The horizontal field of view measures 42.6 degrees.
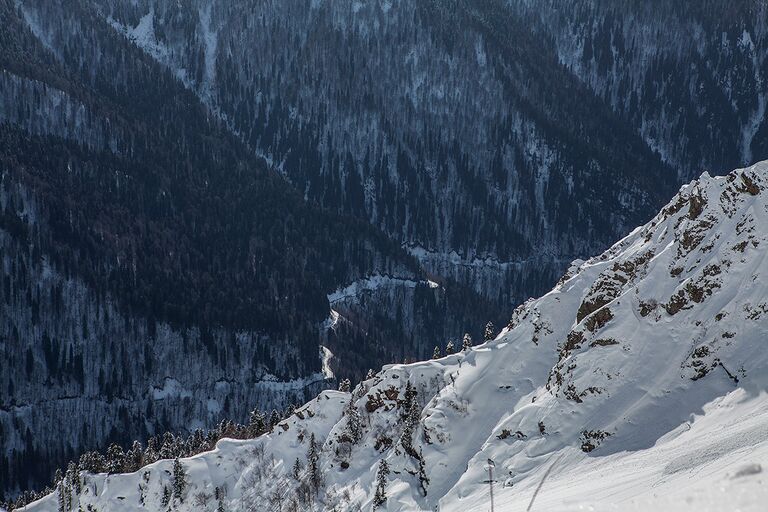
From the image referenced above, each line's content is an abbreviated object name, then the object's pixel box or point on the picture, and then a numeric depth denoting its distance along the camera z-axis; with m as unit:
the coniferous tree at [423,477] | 109.44
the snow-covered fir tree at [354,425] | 125.62
